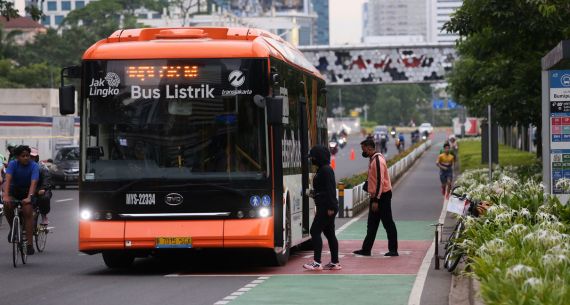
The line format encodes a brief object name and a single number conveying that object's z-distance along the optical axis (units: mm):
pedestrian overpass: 108188
